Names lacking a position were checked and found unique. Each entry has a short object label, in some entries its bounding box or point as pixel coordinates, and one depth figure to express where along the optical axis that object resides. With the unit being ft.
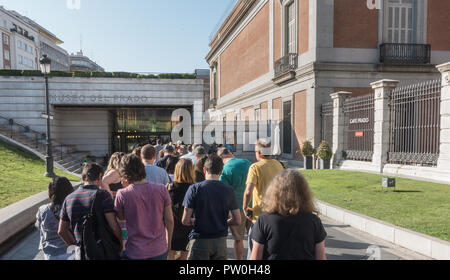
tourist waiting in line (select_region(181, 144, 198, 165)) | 24.87
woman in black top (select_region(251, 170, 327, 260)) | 7.21
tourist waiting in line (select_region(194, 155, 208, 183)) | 17.02
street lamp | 43.42
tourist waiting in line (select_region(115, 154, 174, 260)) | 9.86
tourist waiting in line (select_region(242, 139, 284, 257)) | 13.85
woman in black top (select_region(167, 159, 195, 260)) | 13.32
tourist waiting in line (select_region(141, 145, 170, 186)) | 15.30
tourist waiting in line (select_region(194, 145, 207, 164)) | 20.28
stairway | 62.35
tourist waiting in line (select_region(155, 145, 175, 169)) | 20.63
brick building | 56.54
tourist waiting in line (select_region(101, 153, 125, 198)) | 15.01
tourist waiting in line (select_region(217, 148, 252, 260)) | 15.33
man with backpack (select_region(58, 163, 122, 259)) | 9.28
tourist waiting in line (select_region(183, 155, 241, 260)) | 10.86
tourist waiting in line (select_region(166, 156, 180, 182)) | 18.04
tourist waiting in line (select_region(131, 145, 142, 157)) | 23.17
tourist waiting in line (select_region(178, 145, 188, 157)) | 33.72
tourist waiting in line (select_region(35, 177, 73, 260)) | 11.12
